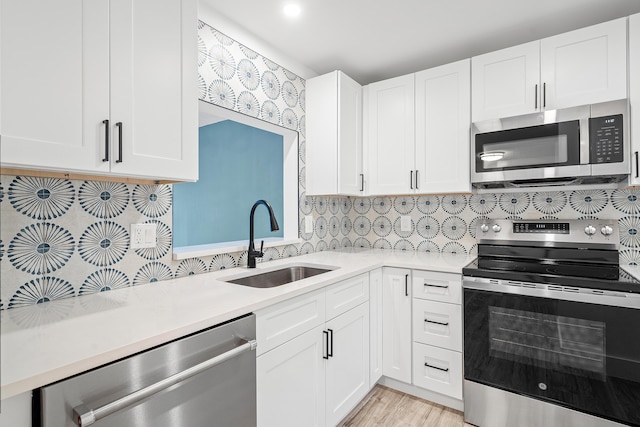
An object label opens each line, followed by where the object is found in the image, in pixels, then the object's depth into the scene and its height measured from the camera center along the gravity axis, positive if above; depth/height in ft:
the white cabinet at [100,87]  3.02 +1.37
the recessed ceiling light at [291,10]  5.93 +3.74
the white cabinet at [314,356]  4.38 -2.24
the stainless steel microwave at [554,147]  5.81 +1.29
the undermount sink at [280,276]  6.23 -1.25
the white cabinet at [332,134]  7.94 +1.98
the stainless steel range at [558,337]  4.99 -2.02
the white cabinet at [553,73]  5.89 +2.75
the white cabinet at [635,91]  5.67 +2.13
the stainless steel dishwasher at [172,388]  2.54 -1.55
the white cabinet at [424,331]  6.56 -2.43
